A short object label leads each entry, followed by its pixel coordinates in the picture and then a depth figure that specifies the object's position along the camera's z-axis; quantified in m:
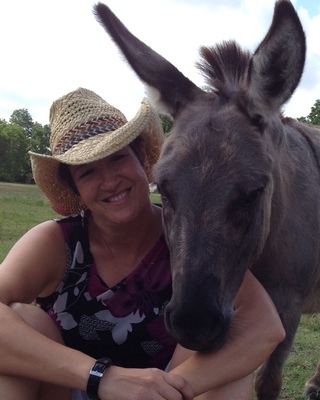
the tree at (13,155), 59.78
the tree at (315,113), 40.75
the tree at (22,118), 85.97
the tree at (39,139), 55.74
